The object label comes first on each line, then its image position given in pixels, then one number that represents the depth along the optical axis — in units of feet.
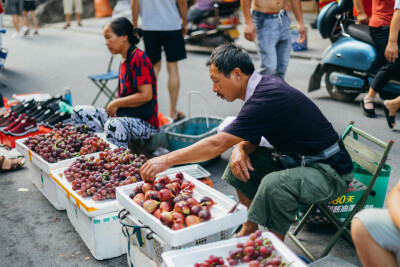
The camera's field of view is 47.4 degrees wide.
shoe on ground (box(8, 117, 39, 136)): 15.93
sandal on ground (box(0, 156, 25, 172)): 15.60
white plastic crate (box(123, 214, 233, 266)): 7.84
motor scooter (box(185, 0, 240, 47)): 31.68
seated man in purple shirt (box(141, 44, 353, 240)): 8.80
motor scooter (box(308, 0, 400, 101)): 19.13
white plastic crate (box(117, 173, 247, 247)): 7.51
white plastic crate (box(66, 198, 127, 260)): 10.11
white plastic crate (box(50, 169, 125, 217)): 9.82
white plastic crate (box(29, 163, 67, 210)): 12.66
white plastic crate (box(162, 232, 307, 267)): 7.17
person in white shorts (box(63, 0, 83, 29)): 46.96
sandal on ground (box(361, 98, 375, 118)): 18.75
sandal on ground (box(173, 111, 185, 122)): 18.58
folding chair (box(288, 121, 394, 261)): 9.21
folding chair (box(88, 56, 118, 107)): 19.90
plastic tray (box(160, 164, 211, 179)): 13.01
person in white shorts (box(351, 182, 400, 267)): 7.14
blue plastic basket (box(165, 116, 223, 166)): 16.14
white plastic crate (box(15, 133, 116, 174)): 12.05
